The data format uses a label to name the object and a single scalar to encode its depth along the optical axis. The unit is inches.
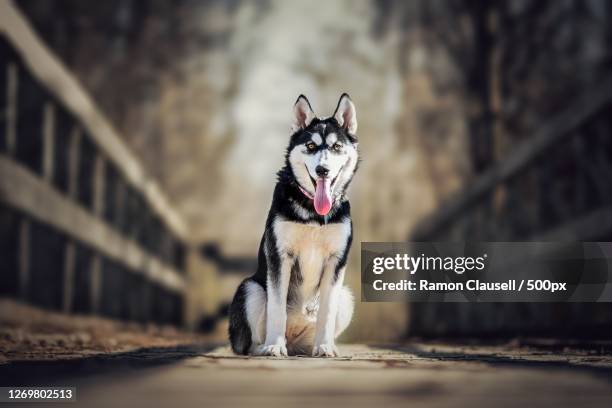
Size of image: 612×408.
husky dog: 148.0
